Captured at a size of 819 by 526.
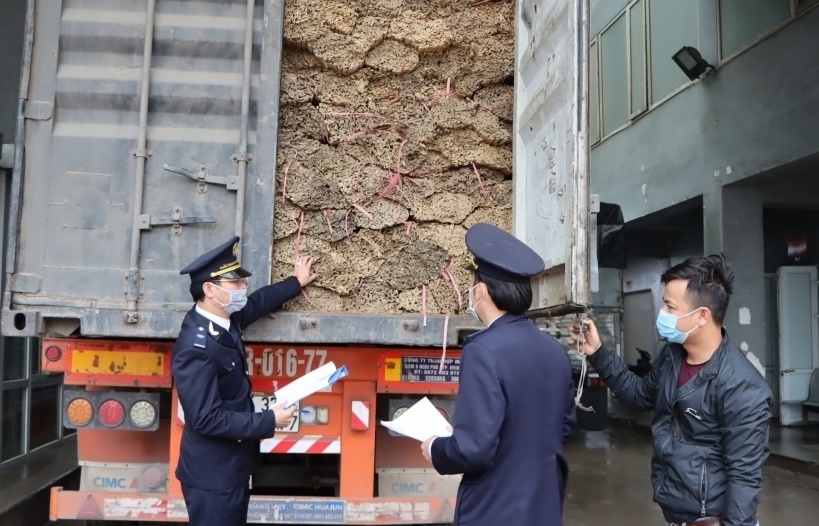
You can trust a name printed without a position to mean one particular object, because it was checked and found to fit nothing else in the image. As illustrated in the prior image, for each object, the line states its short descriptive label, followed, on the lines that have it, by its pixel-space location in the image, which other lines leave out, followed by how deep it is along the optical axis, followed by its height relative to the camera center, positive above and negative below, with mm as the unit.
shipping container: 2793 +527
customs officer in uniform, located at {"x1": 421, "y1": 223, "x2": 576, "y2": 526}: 1896 -242
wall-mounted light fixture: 7980 +3146
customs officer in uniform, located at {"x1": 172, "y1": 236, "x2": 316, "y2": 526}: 2463 -305
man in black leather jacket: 2111 -270
